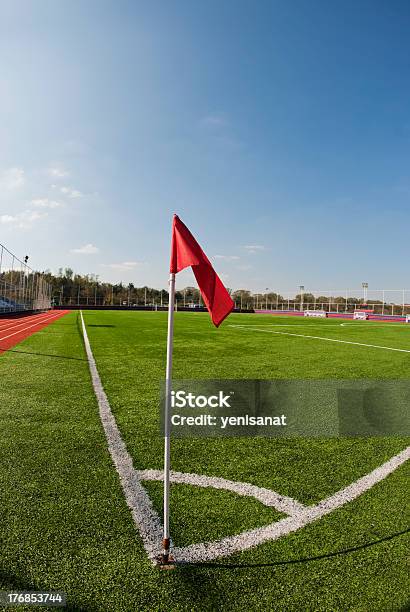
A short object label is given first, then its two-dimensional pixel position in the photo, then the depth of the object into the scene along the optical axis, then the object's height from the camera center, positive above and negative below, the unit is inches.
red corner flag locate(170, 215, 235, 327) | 97.2 +9.0
